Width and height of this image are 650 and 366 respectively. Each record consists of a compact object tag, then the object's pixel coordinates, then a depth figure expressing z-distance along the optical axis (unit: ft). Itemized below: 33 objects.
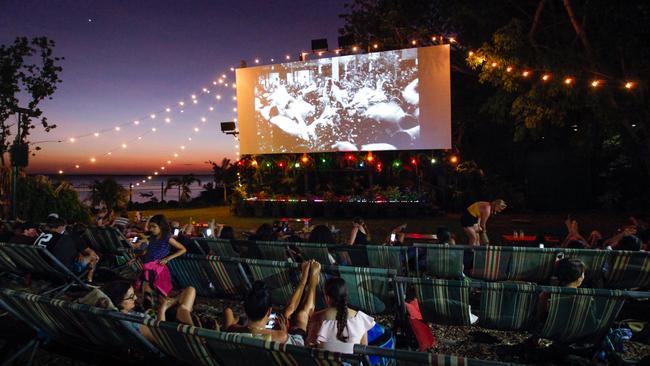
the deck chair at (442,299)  11.02
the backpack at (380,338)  9.19
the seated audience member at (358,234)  18.85
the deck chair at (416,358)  5.36
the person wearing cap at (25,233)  18.93
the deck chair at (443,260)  15.30
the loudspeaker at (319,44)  51.39
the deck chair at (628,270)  13.43
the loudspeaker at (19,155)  31.96
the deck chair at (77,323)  8.52
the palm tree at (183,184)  61.05
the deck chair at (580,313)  9.77
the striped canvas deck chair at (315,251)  15.49
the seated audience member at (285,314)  8.16
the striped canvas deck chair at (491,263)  14.84
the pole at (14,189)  31.65
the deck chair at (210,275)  13.85
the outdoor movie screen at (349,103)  45.01
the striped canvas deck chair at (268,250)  16.37
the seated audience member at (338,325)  8.34
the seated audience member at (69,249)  17.01
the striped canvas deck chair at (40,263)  15.80
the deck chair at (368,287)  11.46
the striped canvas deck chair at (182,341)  7.18
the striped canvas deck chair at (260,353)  6.09
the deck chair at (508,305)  10.52
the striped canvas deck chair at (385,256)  15.33
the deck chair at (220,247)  17.12
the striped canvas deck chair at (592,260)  13.70
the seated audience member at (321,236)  17.53
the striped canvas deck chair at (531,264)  14.43
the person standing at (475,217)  23.39
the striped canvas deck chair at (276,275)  12.72
